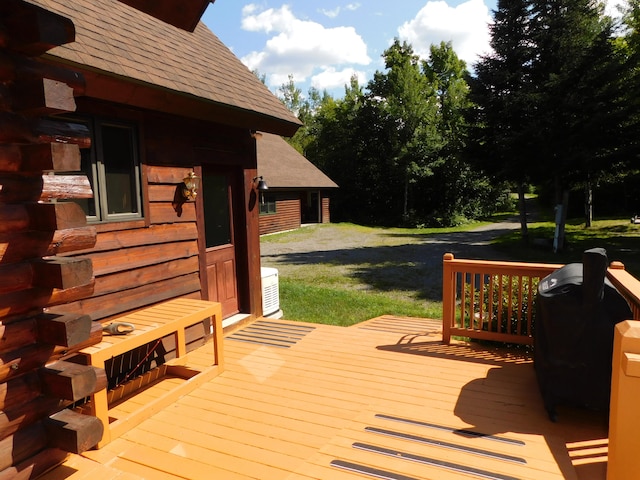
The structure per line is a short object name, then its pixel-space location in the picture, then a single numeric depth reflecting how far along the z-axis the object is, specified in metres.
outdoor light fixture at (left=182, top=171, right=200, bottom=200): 4.58
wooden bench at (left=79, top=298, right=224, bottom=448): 2.92
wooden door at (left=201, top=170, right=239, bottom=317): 5.34
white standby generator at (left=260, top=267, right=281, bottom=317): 6.44
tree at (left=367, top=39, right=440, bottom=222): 28.22
